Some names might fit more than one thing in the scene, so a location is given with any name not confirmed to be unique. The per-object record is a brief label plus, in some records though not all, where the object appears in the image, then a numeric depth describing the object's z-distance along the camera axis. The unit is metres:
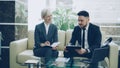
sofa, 4.13
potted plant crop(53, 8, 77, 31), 5.31
